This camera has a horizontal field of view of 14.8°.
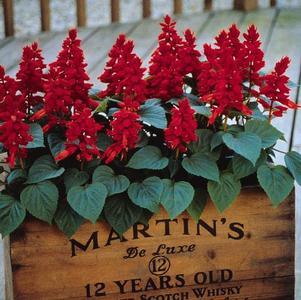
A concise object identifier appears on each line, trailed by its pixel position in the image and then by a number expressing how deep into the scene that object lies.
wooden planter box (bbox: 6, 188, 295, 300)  1.71
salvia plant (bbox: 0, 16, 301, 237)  1.65
